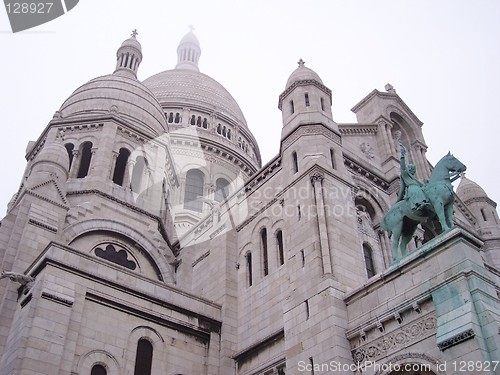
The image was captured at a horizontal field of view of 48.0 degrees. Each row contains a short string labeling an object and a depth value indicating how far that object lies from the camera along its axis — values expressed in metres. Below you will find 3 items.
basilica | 16.36
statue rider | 17.80
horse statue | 17.33
